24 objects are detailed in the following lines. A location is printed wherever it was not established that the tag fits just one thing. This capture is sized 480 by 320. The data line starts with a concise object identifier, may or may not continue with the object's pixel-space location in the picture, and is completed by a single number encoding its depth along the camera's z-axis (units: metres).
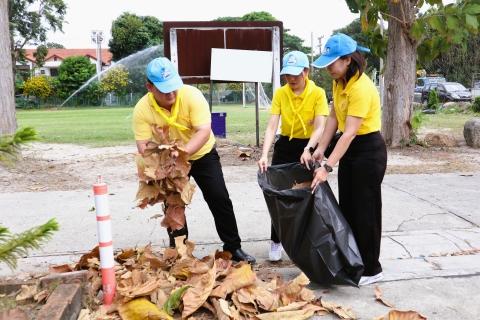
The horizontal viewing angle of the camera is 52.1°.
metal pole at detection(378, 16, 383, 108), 11.81
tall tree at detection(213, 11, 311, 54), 67.68
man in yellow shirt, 3.65
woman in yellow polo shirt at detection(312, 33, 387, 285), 3.45
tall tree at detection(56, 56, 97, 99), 51.38
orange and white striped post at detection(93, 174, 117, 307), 3.20
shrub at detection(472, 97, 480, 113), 23.10
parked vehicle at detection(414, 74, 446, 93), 33.24
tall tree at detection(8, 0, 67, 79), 47.00
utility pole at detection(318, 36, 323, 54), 59.26
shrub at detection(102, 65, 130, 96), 50.59
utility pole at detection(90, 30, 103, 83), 62.42
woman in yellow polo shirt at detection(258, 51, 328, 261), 4.01
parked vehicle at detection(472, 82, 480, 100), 31.40
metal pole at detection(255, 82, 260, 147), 11.41
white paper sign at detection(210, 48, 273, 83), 10.77
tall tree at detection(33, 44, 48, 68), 50.10
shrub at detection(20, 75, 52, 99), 50.00
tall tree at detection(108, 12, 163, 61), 56.25
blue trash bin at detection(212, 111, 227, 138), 13.02
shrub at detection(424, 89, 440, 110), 26.50
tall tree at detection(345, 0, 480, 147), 9.60
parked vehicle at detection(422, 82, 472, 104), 29.40
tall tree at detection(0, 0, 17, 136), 9.05
